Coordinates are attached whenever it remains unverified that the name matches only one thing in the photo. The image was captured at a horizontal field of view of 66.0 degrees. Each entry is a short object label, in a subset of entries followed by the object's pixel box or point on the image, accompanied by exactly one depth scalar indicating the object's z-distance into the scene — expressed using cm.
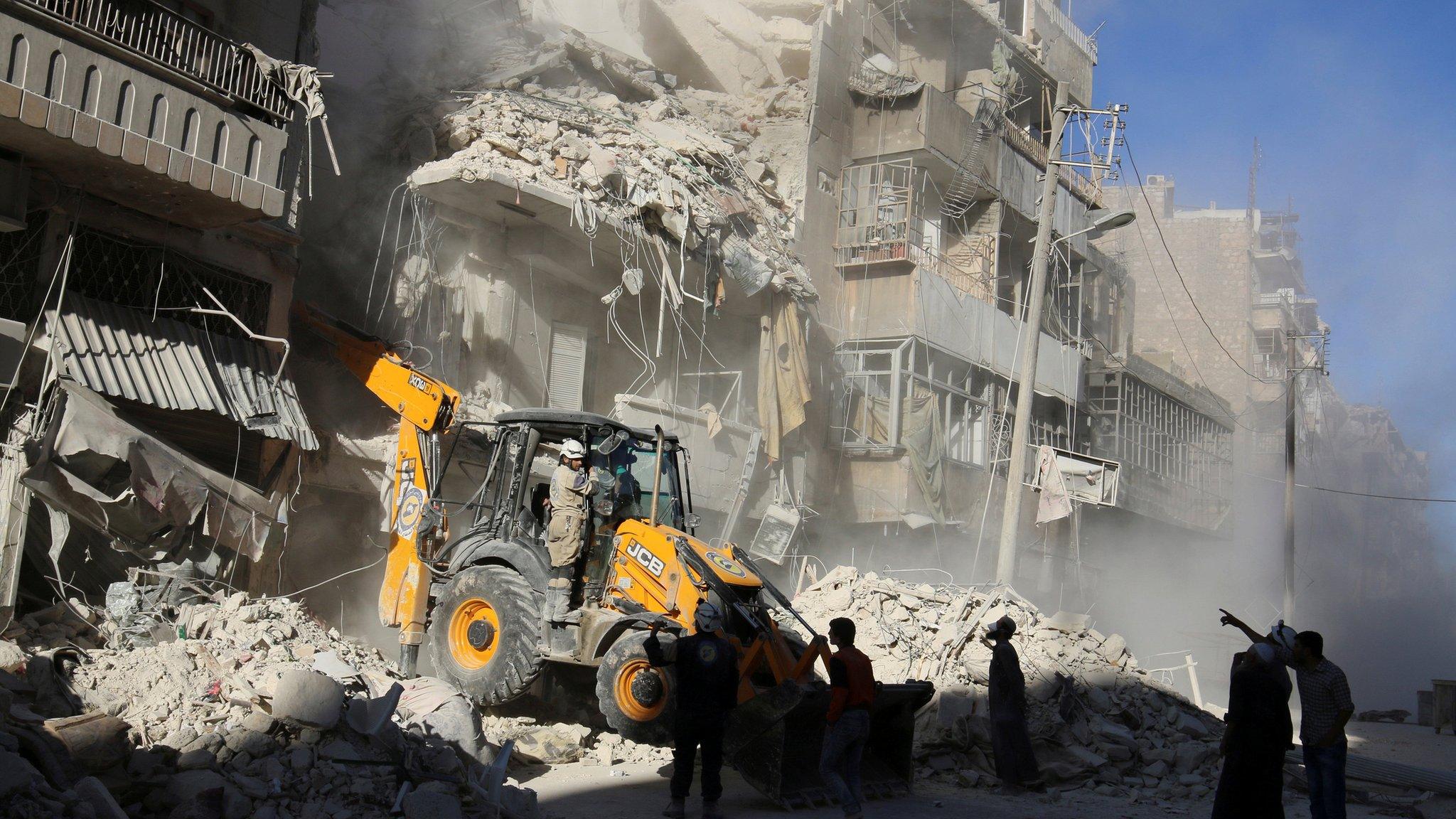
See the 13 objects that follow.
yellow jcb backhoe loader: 852
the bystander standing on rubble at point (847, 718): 793
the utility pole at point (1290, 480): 2950
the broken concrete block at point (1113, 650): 1316
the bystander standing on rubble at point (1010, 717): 985
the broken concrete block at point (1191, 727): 1192
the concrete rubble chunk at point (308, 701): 721
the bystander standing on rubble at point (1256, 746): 718
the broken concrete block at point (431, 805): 662
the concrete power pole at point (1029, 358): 1659
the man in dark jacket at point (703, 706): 772
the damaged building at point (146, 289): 960
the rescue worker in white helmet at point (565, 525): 965
